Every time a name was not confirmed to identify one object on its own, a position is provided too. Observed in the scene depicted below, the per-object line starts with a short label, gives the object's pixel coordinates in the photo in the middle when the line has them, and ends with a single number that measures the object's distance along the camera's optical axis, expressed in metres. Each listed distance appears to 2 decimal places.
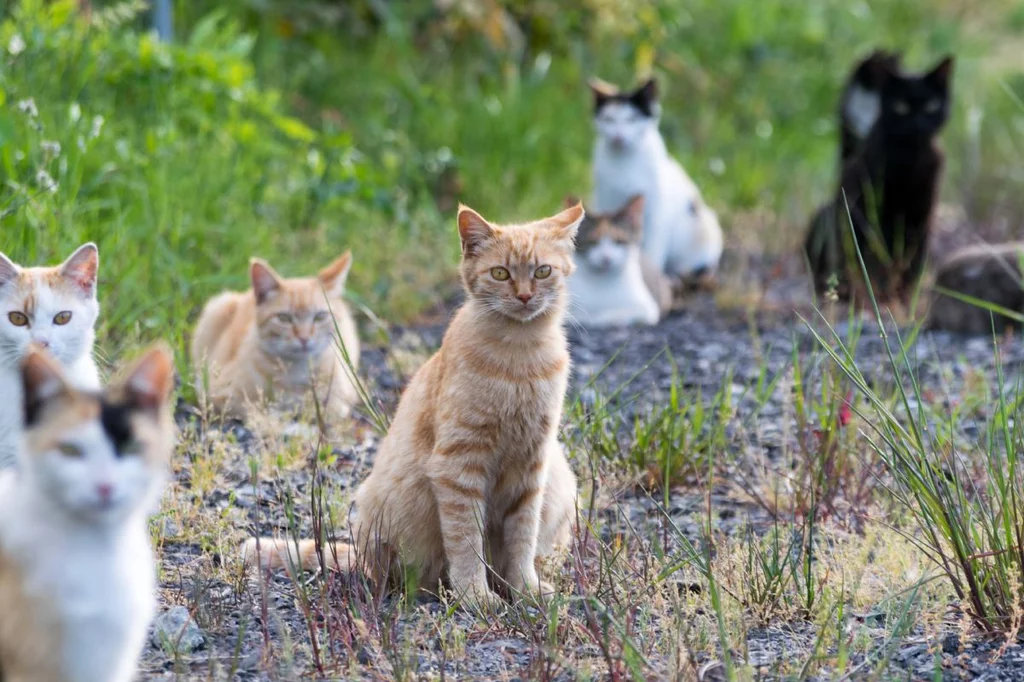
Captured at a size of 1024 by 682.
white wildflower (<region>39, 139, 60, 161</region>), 8.63
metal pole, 13.00
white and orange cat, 6.84
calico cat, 3.91
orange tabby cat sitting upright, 6.42
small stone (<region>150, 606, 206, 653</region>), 5.45
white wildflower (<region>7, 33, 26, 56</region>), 9.45
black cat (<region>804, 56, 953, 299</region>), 13.33
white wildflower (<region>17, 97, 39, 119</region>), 8.64
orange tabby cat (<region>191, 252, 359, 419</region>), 9.80
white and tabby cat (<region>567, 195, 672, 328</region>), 12.86
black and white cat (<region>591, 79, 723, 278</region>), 14.28
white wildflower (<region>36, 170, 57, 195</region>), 8.51
